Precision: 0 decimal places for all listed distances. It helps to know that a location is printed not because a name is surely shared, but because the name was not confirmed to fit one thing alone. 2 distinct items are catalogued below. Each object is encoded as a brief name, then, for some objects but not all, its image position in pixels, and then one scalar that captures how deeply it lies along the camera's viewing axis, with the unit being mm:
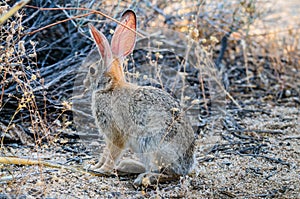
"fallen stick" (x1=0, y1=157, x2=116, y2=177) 6941
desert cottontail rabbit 7219
